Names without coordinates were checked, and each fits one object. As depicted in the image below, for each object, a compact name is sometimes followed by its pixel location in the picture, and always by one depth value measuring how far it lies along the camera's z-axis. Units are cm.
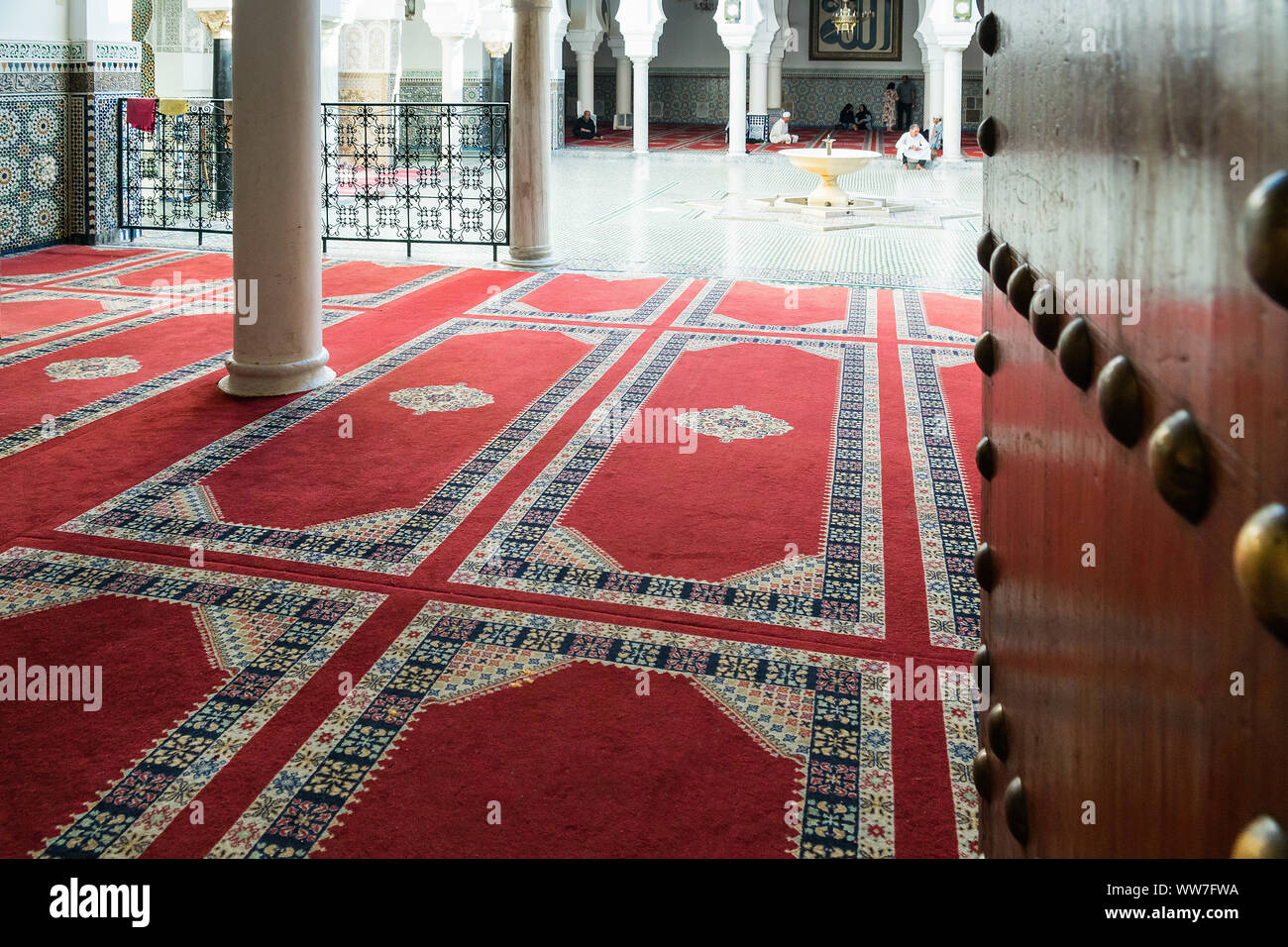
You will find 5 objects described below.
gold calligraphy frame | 1956
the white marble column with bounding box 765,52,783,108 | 1747
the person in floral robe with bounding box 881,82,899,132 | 1853
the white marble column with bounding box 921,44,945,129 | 1430
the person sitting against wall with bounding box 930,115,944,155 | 1376
